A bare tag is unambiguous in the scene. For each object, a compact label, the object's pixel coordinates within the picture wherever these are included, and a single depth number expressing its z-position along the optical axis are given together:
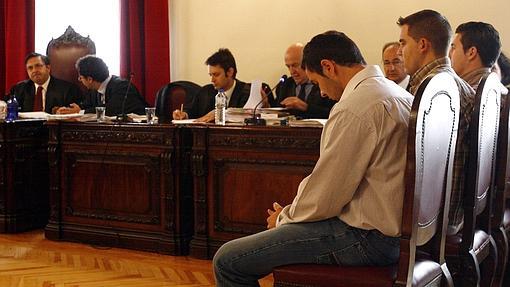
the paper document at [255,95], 4.22
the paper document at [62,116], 4.42
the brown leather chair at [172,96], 5.20
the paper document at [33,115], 4.98
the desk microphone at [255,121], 3.84
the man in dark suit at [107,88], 5.19
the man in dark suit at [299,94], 4.33
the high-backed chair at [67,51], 6.05
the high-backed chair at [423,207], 1.70
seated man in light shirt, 1.88
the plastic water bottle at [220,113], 3.99
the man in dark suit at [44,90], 5.65
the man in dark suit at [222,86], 4.83
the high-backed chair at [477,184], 2.14
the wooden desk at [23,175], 4.71
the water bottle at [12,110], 4.85
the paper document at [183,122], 4.02
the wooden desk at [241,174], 3.67
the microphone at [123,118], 4.29
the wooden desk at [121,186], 4.05
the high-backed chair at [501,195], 2.48
